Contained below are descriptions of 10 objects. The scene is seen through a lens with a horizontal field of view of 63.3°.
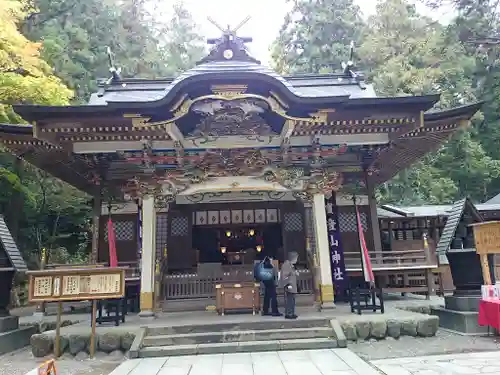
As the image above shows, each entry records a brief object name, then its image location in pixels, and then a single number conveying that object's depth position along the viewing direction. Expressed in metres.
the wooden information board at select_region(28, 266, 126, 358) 6.48
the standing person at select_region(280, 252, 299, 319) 7.92
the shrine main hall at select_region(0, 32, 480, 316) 8.34
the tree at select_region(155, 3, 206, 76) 35.16
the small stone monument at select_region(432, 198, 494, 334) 8.05
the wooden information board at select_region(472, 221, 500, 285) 7.32
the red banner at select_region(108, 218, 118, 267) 9.83
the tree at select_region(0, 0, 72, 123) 11.94
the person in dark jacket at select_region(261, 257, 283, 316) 8.45
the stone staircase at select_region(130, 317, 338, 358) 6.71
